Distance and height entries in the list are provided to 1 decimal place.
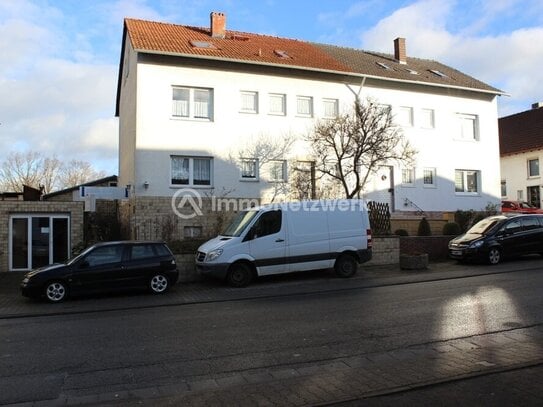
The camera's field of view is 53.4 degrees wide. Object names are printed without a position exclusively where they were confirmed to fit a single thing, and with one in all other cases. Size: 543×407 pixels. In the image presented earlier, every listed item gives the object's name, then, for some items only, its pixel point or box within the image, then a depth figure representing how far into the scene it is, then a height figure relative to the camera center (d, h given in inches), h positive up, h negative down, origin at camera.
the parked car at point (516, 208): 1191.7 +31.0
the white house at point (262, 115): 893.8 +204.3
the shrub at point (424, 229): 901.8 -10.5
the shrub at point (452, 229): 898.7 -11.2
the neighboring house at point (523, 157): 1637.6 +201.7
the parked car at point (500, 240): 713.0 -24.4
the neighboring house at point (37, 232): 801.6 -5.5
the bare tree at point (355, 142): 858.8 +136.1
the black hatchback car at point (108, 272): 518.6 -44.8
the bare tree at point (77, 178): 2586.1 +247.8
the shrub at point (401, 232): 876.6 -14.7
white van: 589.3 -19.5
